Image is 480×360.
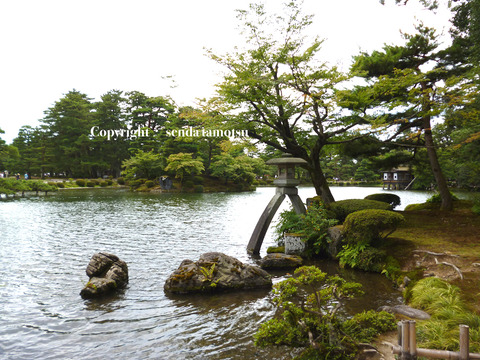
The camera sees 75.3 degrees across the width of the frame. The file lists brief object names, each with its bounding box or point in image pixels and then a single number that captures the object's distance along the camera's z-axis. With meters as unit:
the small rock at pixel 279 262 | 8.48
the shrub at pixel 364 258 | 7.82
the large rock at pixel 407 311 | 4.79
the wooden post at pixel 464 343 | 2.92
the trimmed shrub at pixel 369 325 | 4.19
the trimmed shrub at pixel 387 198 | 13.37
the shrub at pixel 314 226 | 9.19
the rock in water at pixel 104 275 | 6.47
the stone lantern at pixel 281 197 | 10.10
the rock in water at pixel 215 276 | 6.63
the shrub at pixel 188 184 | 38.22
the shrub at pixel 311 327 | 3.78
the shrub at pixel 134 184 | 38.94
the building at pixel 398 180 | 44.09
